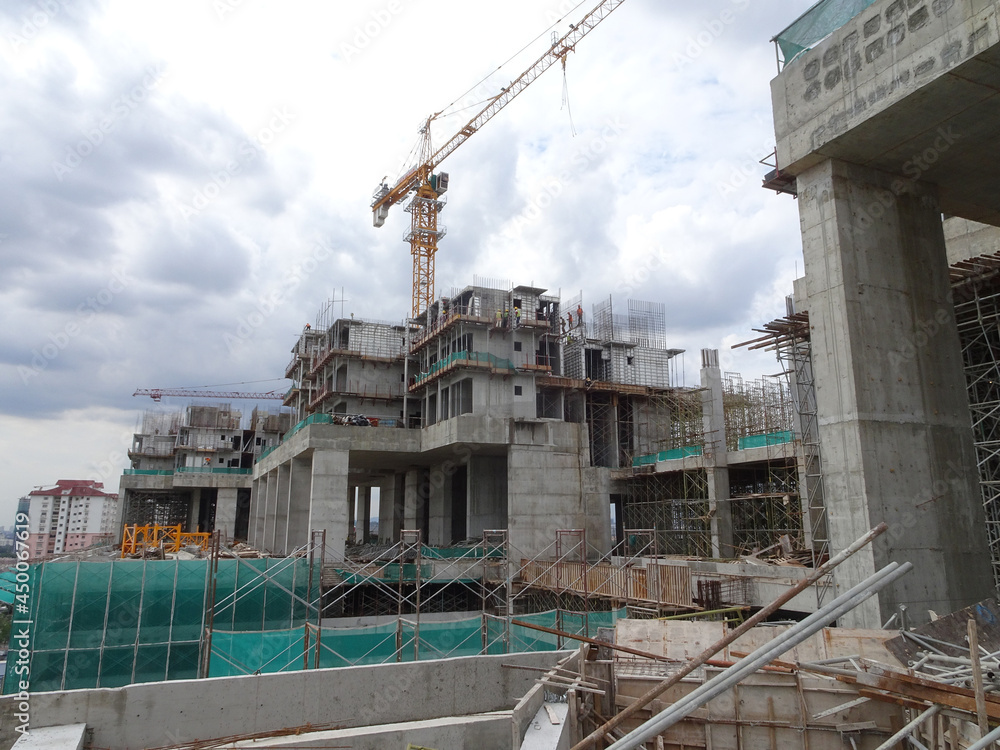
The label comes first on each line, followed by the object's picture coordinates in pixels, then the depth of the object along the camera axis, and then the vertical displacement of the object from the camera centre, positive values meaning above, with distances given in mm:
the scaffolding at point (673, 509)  34906 +107
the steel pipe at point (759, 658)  5129 -1153
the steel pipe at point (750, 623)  6000 -1036
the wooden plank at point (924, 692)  7160 -2043
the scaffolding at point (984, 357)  19234 +4688
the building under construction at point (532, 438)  33656 +3849
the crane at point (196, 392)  137750 +23239
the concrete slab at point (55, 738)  9164 -3110
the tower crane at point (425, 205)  66688 +30293
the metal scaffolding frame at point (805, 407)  24016 +4221
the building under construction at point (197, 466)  64375 +4920
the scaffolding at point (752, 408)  35875 +6055
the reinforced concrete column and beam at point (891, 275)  14023 +5431
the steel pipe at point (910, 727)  7180 -2249
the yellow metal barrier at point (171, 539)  37556 -1905
